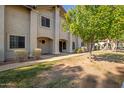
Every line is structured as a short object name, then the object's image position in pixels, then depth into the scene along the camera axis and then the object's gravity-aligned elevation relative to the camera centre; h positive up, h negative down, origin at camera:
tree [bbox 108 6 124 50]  5.69 +2.06
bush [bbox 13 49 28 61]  6.68 -0.74
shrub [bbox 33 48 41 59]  7.63 -0.68
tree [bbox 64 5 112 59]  5.58 +1.95
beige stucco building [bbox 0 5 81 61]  7.02 +2.08
